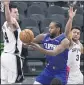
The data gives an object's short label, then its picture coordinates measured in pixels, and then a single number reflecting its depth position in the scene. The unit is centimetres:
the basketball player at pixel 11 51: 1019
